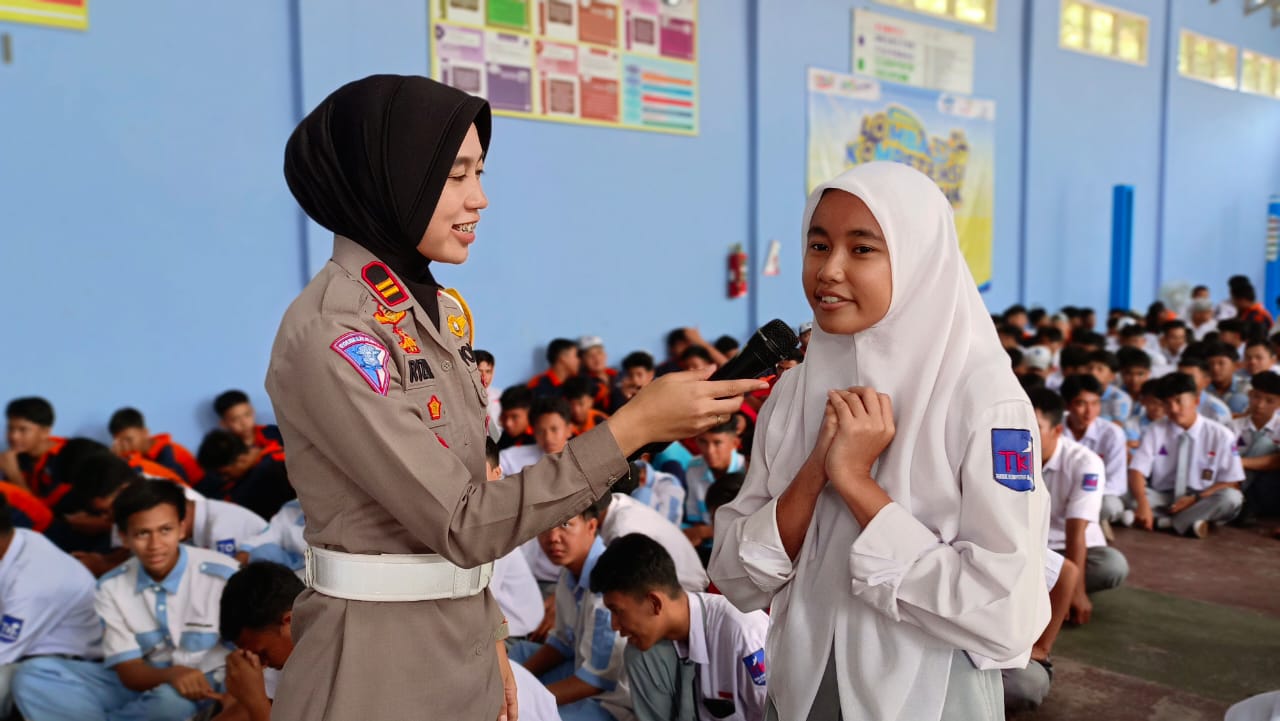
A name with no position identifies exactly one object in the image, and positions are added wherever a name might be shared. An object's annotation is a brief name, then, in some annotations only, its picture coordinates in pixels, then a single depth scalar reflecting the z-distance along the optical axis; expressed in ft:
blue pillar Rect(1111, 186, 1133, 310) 30.50
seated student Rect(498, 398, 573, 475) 13.06
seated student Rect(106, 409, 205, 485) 13.26
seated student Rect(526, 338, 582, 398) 17.24
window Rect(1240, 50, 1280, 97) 36.65
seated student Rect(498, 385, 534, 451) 14.76
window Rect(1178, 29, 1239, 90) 33.65
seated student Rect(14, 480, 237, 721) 9.16
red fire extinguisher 20.57
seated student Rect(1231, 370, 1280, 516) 15.99
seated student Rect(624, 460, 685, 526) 12.53
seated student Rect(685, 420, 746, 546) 12.44
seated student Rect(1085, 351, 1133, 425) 16.78
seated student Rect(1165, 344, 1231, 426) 16.88
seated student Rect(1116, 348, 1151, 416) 18.19
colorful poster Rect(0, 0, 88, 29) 12.51
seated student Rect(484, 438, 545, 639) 9.84
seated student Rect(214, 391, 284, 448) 14.14
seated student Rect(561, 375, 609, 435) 14.94
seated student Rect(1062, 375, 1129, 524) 14.76
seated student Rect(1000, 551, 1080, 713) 8.78
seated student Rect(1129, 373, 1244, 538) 15.16
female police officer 3.30
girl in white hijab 3.76
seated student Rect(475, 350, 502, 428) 12.30
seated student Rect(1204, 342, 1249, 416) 18.94
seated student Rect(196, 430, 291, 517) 13.11
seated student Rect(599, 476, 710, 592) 9.83
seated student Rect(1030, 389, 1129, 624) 11.25
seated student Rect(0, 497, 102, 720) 9.68
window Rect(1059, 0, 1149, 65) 28.76
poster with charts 16.16
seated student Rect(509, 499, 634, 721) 8.67
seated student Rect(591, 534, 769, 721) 7.44
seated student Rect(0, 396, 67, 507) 12.61
